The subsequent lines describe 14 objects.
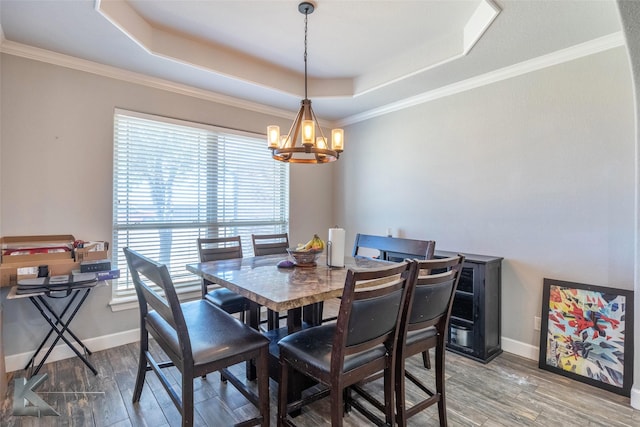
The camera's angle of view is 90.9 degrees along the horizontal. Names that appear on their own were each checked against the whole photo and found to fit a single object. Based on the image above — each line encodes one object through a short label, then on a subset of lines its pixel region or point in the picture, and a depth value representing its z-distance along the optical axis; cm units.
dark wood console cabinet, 270
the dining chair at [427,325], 164
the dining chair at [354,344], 138
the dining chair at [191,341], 148
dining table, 160
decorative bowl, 229
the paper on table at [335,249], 228
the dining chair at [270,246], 309
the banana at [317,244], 234
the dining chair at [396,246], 264
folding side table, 222
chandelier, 213
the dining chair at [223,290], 263
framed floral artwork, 223
